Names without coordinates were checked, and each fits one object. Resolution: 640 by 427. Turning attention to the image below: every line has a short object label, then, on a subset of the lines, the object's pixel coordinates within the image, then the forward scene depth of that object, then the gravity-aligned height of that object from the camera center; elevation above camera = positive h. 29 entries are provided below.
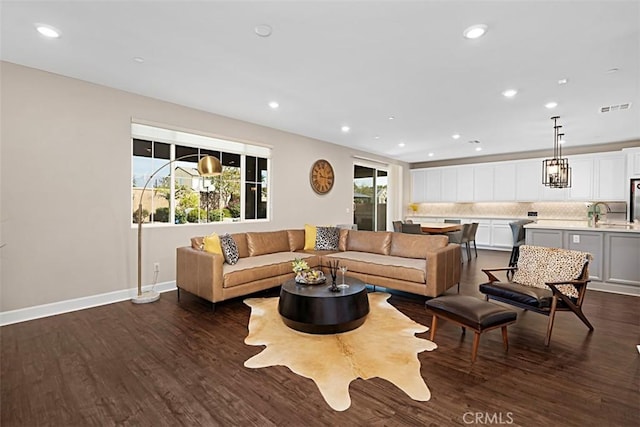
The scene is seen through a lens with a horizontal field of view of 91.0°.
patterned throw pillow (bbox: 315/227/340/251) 5.65 -0.50
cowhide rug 2.29 -1.24
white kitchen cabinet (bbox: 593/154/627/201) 7.35 +0.80
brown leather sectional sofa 3.92 -0.73
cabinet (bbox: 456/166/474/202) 9.58 +0.85
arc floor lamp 4.18 -0.06
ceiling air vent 4.78 +1.62
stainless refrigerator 6.83 +0.23
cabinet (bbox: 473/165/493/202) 9.24 +0.84
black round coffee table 3.10 -0.99
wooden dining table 7.02 -0.38
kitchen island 4.55 -0.56
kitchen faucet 5.32 -0.06
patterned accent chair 3.05 -0.79
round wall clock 7.19 +0.82
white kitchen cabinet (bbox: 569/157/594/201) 7.77 +0.83
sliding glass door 9.01 +0.41
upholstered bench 2.58 -0.88
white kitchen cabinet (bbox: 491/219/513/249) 8.76 -0.64
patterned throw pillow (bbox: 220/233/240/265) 4.32 -0.53
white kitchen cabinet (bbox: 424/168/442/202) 10.20 +0.88
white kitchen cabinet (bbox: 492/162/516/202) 8.87 +0.85
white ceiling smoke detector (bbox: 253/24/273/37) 2.76 +1.62
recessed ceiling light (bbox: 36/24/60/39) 2.80 +1.65
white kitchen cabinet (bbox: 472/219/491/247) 9.12 -0.63
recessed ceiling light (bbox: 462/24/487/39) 2.74 +1.61
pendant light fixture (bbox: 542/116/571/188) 5.64 +0.72
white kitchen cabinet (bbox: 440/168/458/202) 9.89 +0.84
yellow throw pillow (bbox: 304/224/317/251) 5.76 -0.49
